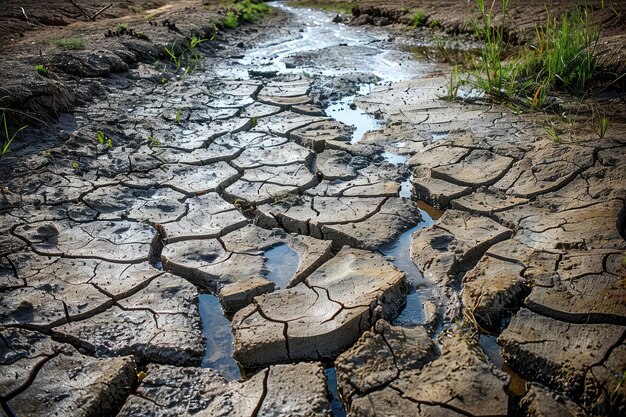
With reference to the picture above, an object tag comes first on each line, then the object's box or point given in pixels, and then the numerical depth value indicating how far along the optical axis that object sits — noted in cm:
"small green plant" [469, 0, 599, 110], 473
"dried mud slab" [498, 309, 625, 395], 201
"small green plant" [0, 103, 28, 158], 393
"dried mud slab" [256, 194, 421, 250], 305
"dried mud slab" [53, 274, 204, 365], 232
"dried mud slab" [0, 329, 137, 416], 201
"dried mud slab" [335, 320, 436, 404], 206
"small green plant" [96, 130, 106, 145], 426
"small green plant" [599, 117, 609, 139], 371
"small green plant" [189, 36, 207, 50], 739
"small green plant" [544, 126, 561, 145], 376
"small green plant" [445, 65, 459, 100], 511
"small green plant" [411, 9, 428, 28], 927
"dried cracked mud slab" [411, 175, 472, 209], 338
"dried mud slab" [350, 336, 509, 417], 189
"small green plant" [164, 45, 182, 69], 654
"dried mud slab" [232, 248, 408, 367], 229
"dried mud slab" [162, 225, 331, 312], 266
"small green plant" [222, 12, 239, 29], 973
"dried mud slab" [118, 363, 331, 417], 200
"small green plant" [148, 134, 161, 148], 432
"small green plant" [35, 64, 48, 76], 489
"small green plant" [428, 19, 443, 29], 893
